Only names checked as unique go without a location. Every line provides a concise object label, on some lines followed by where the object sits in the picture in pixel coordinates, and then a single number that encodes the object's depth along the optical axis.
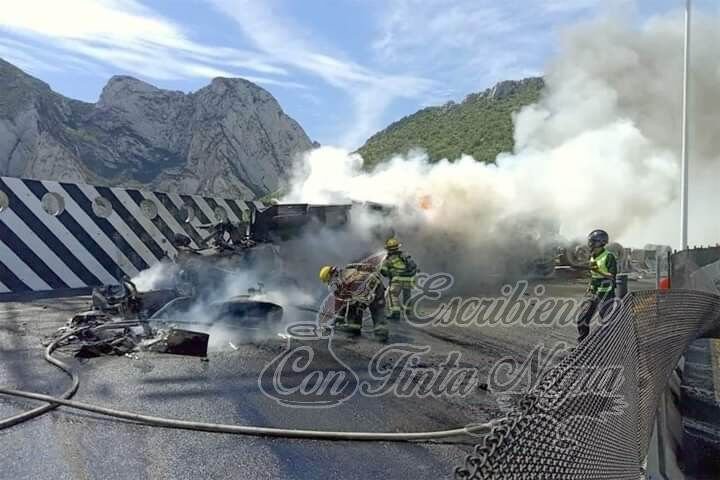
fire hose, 4.12
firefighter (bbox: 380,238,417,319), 9.59
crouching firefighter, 8.00
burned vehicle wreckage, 6.75
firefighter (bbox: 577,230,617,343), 7.64
